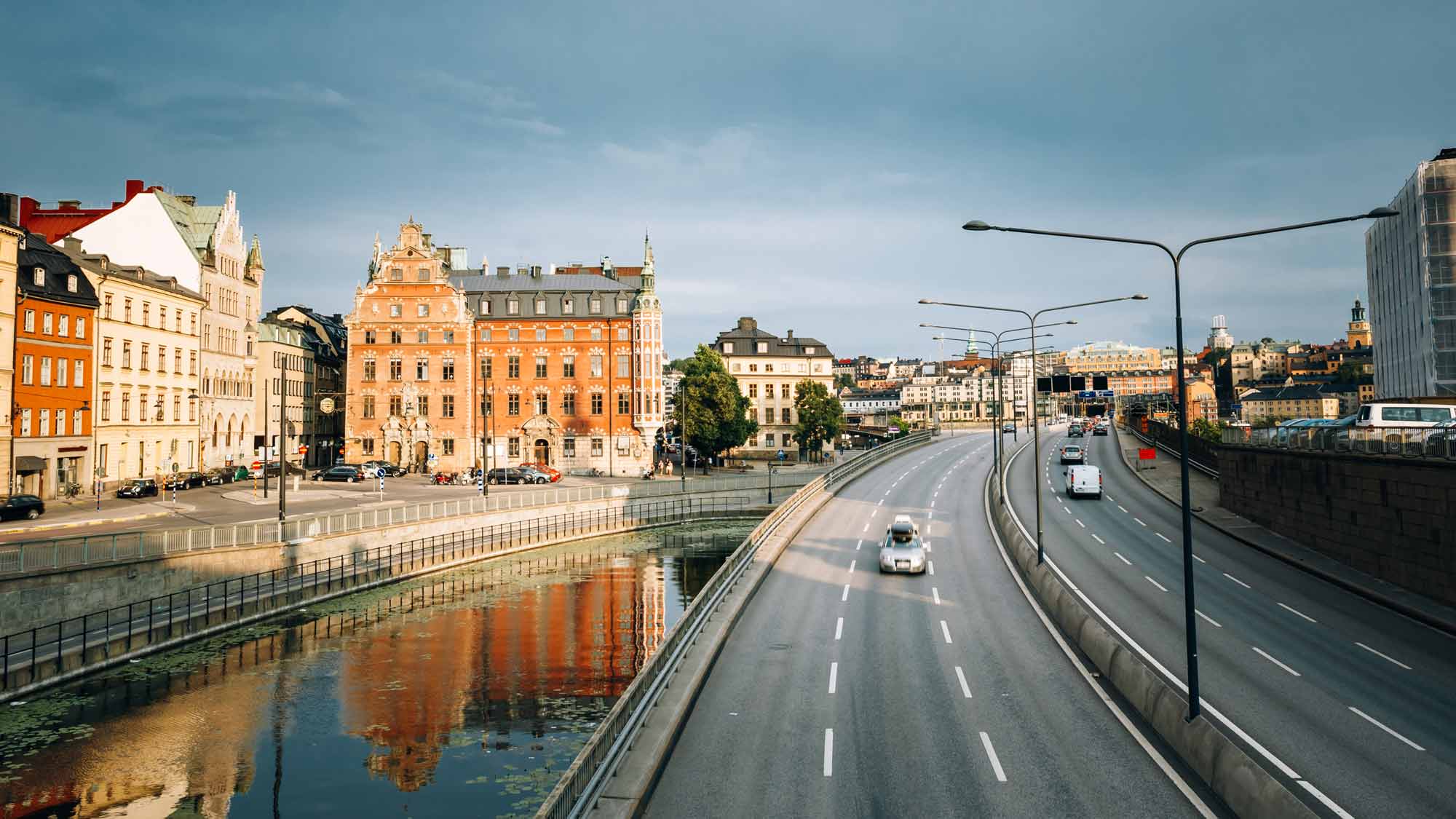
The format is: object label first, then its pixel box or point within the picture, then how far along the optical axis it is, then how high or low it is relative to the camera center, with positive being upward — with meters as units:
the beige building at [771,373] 127.06 +8.63
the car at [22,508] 42.03 -3.03
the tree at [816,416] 108.44 +1.85
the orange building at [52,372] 51.44 +4.59
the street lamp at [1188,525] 15.51 -1.97
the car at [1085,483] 54.84 -3.58
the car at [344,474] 72.19 -2.84
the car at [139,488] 55.22 -2.86
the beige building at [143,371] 58.91 +5.32
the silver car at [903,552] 34.00 -4.86
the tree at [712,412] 89.19 +2.17
